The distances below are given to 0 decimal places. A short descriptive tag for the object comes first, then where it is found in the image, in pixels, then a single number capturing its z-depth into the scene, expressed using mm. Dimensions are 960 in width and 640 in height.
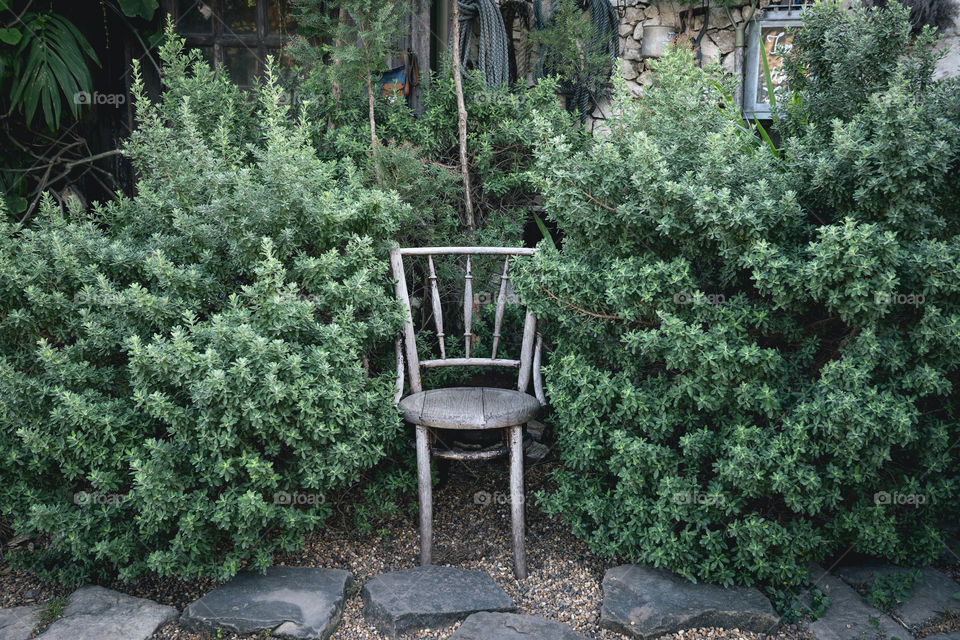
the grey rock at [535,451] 3768
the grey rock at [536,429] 3861
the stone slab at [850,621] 2361
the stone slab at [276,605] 2342
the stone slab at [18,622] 2334
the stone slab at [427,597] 2398
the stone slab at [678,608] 2383
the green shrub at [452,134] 3688
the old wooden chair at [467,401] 2711
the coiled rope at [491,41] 4738
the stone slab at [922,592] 2447
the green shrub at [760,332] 2229
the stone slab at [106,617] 2289
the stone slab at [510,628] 2307
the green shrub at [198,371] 2355
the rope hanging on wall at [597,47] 4828
